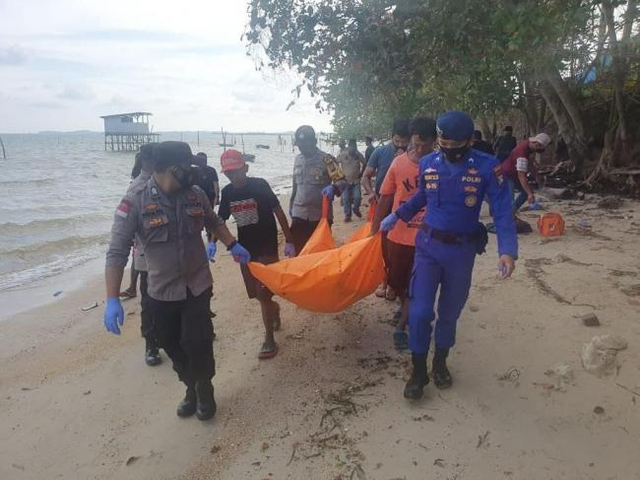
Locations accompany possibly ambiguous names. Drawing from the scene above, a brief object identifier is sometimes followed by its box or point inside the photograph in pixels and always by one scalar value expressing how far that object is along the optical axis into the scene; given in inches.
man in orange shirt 137.6
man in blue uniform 111.5
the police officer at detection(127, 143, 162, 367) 149.7
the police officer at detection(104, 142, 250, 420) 108.9
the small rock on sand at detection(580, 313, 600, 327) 150.7
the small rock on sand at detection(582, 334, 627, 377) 125.9
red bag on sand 270.5
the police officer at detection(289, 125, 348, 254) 178.4
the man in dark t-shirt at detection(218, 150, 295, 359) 151.4
